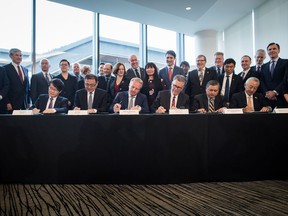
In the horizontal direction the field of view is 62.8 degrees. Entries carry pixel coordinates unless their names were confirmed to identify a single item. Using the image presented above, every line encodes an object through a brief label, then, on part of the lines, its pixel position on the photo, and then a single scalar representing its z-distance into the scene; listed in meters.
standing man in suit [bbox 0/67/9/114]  3.57
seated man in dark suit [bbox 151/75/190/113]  2.95
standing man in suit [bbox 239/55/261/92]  3.56
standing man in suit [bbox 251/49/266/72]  3.75
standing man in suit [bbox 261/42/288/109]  3.44
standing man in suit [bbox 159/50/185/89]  3.74
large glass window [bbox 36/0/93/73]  5.61
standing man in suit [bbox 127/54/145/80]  3.78
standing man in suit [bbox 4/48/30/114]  3.64
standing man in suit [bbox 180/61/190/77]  4.36
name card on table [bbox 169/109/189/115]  2.35
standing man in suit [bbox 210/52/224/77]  3.92
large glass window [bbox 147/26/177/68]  7.17
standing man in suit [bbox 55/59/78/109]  3.80
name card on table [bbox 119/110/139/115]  2.34
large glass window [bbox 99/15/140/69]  6.49
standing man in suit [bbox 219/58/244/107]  3.47
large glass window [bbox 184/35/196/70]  7.81
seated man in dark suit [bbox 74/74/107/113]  3.07
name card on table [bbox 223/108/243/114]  2.38
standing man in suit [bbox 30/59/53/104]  3.68
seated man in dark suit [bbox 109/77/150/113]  2.93
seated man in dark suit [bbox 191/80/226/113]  2.93
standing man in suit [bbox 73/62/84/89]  4.37
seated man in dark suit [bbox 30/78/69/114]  2.90
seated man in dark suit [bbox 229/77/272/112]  2.94
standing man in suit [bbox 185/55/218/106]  3.61
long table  2.29
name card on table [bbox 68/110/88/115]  2.34
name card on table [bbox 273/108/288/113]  2.41
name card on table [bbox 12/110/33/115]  2.35
